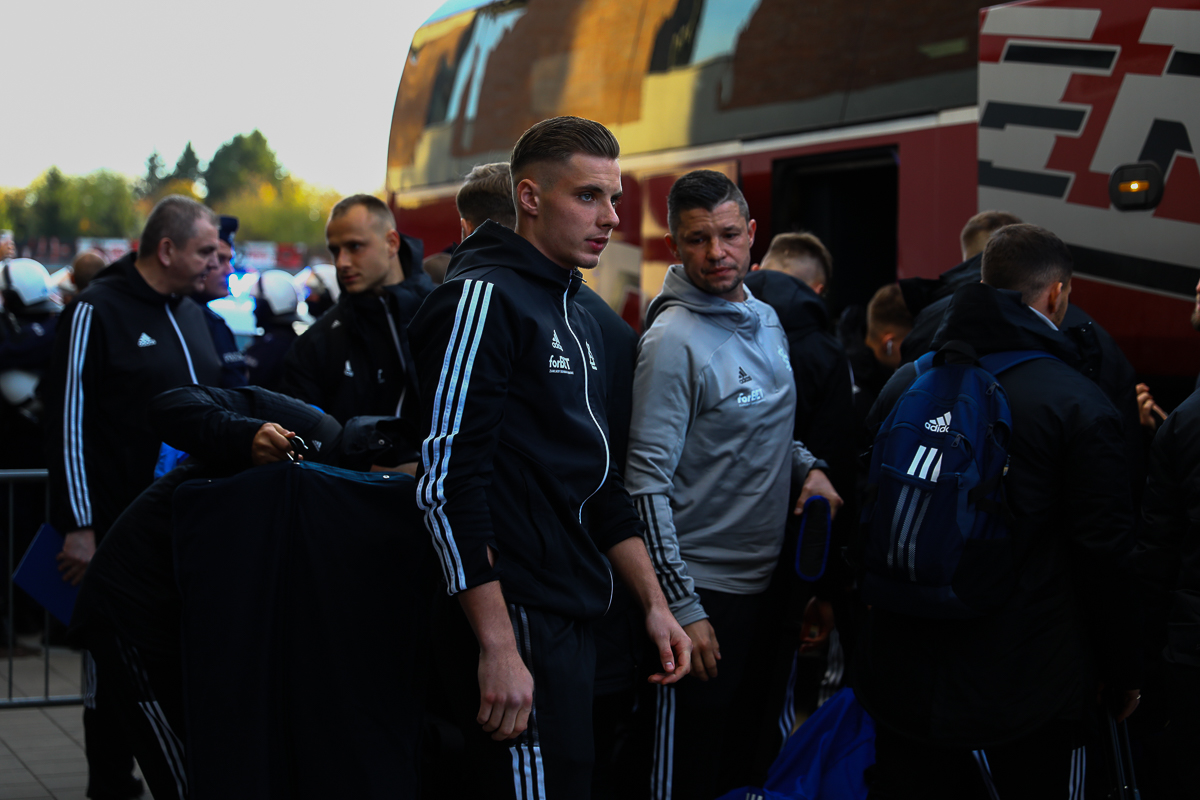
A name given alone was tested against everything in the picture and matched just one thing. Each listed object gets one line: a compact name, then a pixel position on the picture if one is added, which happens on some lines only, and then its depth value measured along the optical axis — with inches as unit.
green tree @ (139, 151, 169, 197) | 4879.4
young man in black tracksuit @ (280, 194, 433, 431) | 156.6
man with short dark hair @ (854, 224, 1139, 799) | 111.7
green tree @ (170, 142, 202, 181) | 4879.4
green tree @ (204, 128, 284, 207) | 4709.6
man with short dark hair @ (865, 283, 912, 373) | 194.5
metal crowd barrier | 191.9
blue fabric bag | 138.4
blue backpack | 112.3
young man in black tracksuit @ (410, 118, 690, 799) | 85.2
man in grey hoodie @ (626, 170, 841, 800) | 128.3
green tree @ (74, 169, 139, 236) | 4062.5
